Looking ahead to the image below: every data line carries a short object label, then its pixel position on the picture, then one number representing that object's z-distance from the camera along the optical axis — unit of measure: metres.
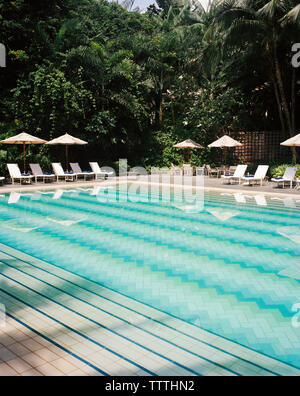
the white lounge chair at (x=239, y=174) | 15.56
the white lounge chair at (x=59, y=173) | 16.66
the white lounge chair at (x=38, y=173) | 16.10
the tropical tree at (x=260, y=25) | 15.57
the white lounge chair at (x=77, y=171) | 17.39
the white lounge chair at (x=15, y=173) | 15.24
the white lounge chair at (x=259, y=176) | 14.89
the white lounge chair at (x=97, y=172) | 17.98
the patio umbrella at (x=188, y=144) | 18.91
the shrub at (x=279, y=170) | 15.84
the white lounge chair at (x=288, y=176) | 13.98
